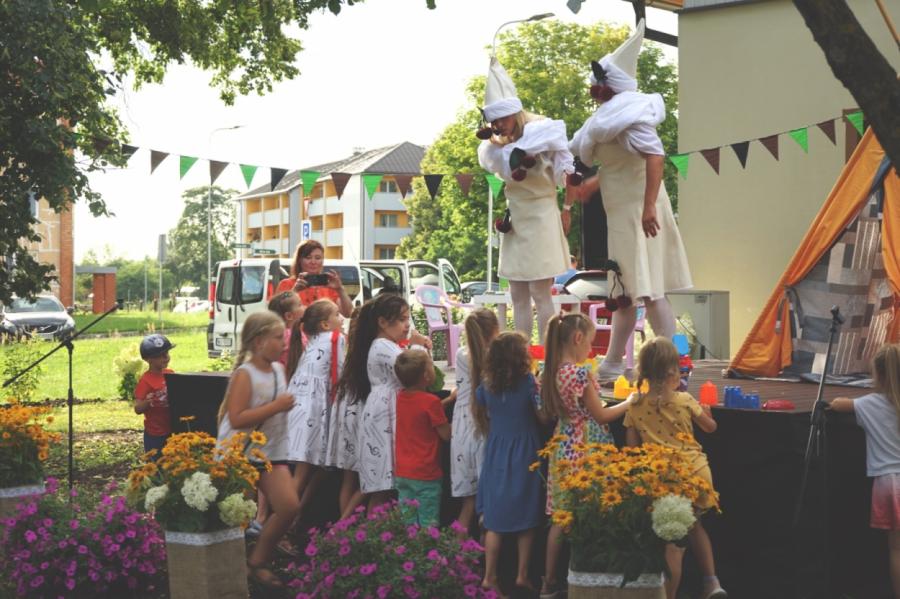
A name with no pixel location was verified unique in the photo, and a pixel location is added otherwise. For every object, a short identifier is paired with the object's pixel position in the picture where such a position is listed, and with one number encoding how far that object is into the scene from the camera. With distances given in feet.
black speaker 26.84
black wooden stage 18.70
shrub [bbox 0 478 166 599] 19.47
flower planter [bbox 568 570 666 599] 14.94
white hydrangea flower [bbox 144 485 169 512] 18.44
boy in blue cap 25.48
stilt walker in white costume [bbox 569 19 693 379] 22.33
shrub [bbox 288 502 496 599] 15.39
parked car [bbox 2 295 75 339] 87.61
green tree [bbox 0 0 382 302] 31.19
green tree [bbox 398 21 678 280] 122.11
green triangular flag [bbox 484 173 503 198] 32.85
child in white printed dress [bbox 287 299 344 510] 22.91
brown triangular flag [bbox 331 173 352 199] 36.75
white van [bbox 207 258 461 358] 78.02
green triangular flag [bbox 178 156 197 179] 35.42
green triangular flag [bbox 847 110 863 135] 35.17
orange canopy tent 26.84
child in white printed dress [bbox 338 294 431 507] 21.24
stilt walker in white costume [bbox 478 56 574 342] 23.04
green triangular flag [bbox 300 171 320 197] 35.53
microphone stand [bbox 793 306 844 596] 16.84
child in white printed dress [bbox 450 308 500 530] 20.11
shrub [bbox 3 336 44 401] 43.37
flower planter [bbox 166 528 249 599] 18.35
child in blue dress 18.95
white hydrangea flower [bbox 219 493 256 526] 18.06
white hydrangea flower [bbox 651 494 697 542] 14.65
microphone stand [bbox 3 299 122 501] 23.16
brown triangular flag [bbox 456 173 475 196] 35.63
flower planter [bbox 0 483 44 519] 22.59
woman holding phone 26.63
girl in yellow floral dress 17.75
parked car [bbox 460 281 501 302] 131.02
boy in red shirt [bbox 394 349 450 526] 20.26
